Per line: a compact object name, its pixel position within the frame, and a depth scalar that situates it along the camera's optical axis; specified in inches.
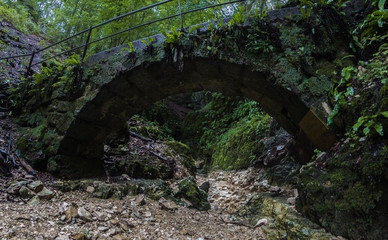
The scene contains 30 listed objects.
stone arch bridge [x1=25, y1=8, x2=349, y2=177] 138.8
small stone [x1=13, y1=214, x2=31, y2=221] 107.9
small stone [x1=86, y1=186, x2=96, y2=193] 174.4
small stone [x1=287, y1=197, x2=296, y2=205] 151.5
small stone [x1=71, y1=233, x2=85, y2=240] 100.3
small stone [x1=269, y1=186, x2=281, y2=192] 193.6
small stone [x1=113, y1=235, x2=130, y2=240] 109.8
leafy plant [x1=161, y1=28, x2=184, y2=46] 159.2
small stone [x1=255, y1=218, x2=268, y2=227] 153.1
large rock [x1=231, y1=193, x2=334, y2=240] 109.0
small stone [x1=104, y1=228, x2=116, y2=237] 110.8
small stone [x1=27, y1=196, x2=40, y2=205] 136.5
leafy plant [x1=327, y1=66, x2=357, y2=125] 117.0
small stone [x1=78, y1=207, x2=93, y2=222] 118.4
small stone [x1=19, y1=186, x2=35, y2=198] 141.9
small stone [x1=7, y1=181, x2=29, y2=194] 141.3
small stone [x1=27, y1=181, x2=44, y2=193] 148.8
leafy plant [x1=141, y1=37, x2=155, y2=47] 168.2
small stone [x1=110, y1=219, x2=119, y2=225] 123.3
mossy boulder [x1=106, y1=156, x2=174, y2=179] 230.4
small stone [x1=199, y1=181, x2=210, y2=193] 248.2
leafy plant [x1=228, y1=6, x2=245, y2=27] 149.6
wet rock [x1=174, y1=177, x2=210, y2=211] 192.2
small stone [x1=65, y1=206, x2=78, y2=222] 117.0
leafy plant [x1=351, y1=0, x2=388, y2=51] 107.2
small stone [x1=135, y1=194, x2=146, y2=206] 161.5
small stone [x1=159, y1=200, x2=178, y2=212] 165.6
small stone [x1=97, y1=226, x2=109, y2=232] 113.3
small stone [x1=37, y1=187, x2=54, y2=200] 144.3
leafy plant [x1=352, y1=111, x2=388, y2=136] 89.4
